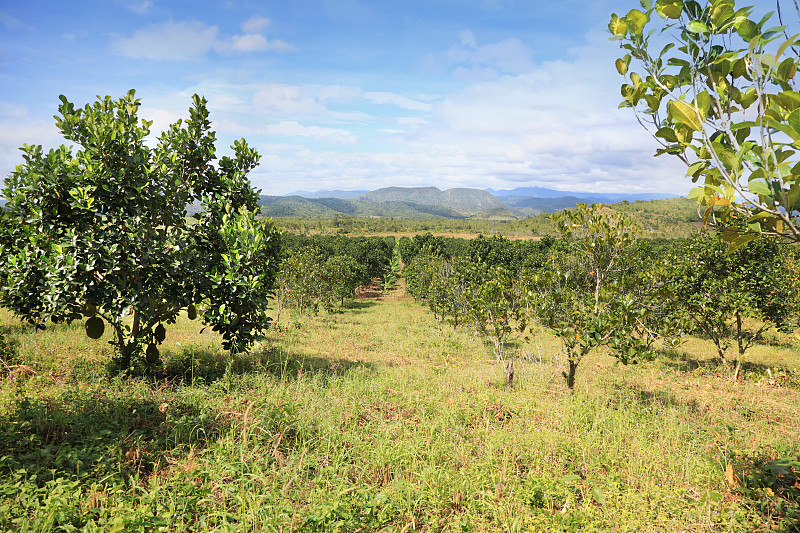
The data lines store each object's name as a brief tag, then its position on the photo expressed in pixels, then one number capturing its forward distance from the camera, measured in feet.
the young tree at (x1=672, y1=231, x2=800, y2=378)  38.58
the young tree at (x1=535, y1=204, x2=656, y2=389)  23.31
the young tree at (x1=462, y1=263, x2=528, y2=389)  30.81
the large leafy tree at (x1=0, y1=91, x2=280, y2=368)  19.39
